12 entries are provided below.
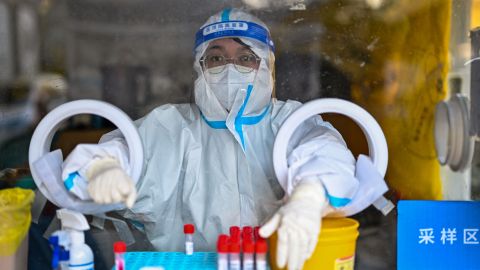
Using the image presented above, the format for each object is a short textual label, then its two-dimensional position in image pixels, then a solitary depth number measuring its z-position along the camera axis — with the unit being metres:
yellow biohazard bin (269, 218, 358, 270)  1.99
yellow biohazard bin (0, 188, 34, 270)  2.01
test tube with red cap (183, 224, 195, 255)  2.06
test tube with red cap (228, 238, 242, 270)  1.96
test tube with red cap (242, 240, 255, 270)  1.95
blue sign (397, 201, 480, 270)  2.16
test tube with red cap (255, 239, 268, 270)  1.95
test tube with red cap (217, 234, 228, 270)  1.96
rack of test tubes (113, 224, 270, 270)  1.95
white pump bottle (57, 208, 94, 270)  1.97
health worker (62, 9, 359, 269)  2.17
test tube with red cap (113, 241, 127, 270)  1.94
